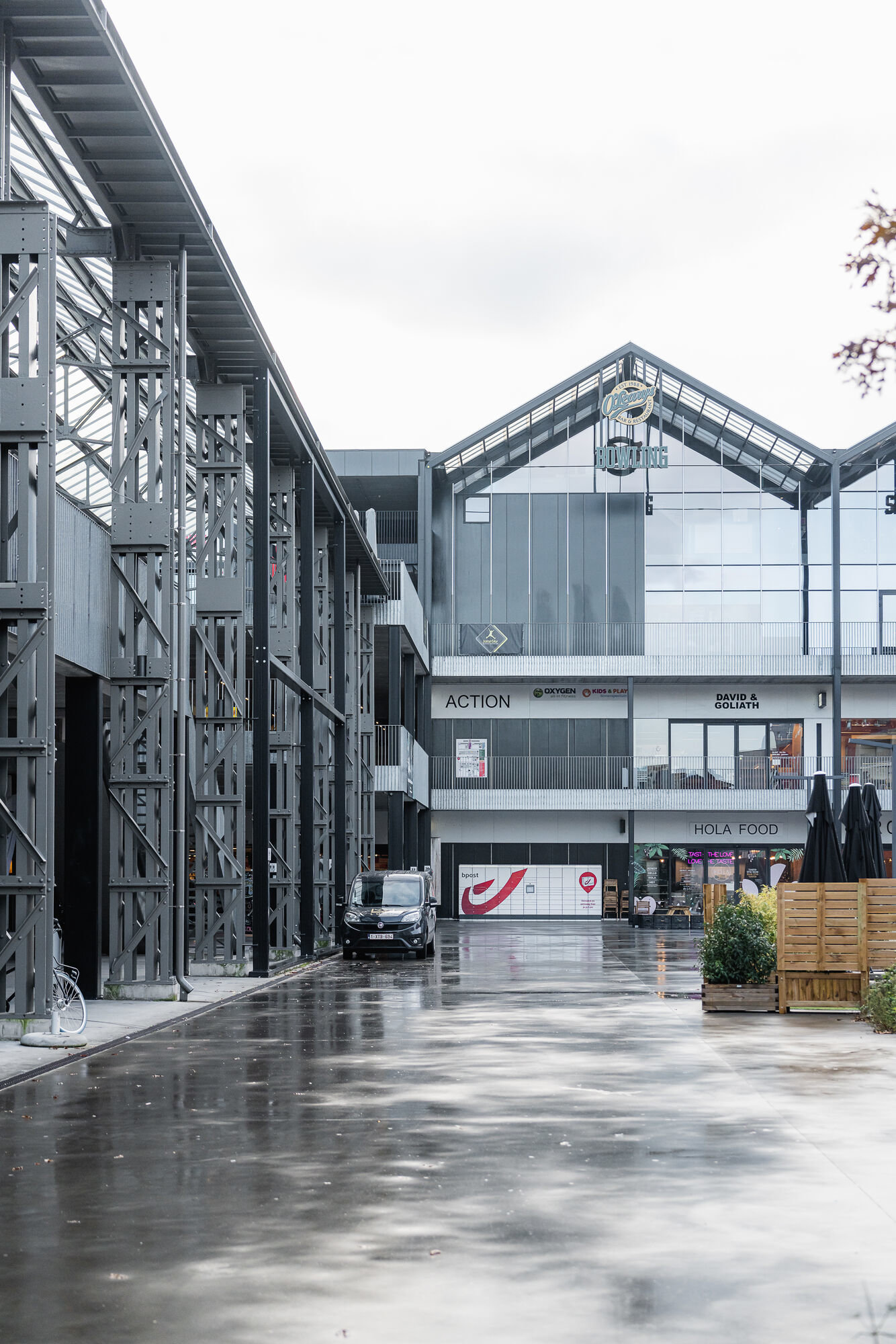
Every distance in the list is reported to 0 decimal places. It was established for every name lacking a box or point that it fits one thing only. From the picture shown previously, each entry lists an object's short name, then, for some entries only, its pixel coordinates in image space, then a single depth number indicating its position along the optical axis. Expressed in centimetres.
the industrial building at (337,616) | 1644
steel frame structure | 1512
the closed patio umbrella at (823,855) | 1922
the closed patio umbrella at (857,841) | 2020
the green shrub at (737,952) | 1881
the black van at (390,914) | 2986
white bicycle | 1584
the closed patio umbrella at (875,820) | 2038
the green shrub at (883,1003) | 1583
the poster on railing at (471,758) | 5328
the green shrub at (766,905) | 1998
